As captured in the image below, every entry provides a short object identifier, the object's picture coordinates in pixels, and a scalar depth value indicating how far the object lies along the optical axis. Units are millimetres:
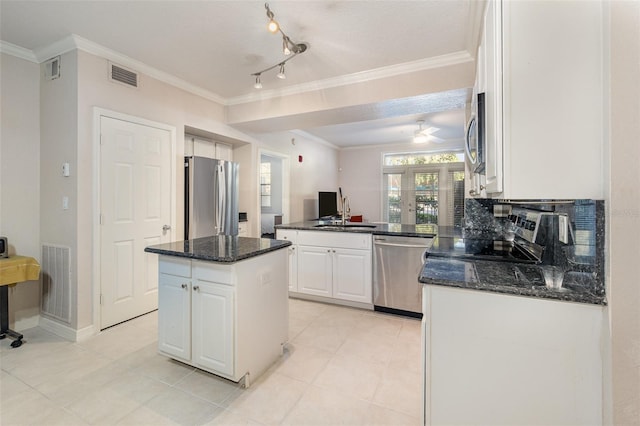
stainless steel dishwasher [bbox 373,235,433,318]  2957
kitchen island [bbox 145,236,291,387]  1760
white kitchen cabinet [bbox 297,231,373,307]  3170
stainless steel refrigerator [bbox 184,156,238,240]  3373
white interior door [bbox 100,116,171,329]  2670
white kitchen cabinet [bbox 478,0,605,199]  1003
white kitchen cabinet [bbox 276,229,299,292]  3516
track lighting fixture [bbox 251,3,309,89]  1915
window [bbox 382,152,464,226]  6395
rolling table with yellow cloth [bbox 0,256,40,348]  2293
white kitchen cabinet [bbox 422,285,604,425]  1057
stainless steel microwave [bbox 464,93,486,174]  1336
